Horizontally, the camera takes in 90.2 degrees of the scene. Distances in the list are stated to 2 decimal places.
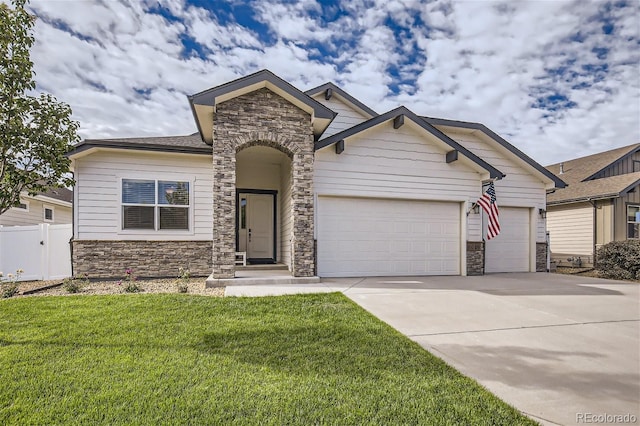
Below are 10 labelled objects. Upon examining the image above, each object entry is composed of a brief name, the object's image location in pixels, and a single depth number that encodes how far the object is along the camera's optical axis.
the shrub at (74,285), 6.72
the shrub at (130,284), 6.73
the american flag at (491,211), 8.99
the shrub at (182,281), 6.77
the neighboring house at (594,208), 13.38
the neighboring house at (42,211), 14.44
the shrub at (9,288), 6.56
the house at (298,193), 7.74
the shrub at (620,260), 10.30
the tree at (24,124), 3.73
